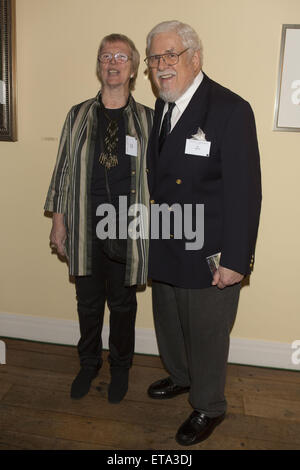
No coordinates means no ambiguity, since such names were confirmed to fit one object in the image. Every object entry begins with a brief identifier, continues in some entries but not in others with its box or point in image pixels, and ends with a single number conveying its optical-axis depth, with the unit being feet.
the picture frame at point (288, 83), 7.67
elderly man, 5.87
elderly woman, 6.96
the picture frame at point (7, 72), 8.25
